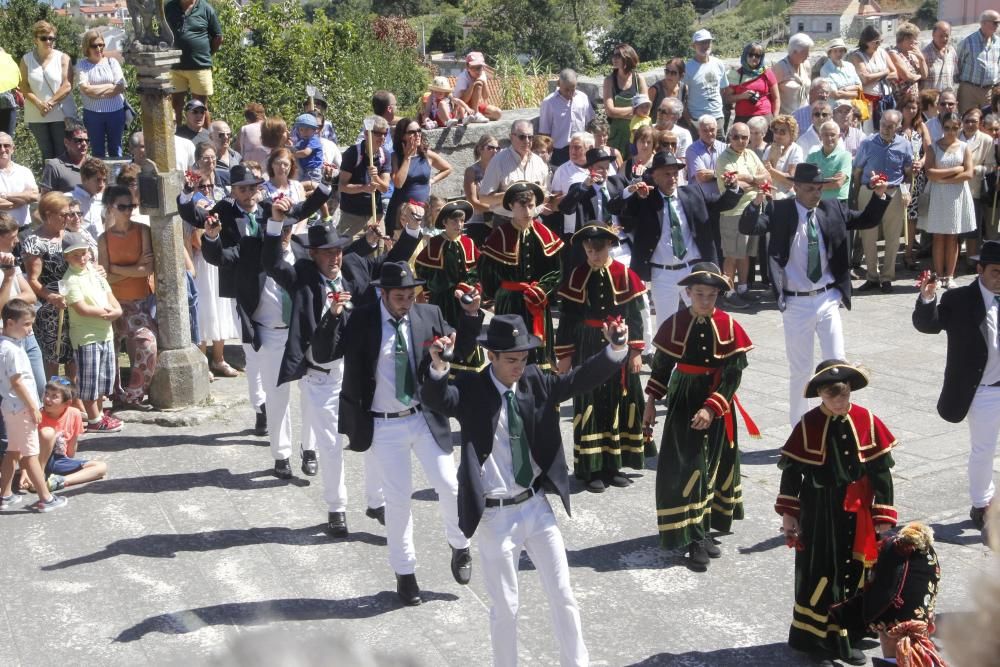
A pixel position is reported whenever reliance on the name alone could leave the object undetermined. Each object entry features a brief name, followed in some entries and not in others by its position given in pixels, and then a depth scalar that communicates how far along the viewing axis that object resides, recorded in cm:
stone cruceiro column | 1088
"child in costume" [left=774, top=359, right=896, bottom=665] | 696
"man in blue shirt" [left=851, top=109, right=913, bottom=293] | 1454
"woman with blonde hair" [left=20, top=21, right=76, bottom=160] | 1306
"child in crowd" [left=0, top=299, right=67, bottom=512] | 884
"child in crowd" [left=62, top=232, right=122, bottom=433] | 1037
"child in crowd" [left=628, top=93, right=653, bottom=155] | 1481
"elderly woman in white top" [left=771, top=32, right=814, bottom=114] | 1600
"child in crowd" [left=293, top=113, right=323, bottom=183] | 1323
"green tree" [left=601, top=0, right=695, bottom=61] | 3688
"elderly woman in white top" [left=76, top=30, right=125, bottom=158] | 1337
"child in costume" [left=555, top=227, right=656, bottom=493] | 959
